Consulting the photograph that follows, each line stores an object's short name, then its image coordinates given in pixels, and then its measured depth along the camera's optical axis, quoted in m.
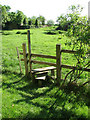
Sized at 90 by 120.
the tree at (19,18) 60.95
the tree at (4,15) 42.94
